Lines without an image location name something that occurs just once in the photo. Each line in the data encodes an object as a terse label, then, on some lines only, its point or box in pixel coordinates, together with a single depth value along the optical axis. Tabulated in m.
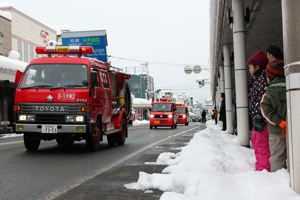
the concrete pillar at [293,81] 3.63
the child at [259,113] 5.47
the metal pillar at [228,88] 17.89
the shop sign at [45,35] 43.50
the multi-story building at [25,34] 37.66
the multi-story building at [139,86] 95.56
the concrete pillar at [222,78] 27.00
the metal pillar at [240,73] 11.03
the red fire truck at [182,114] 39.81
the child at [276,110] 4.82
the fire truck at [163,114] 29.11
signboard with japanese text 29.72
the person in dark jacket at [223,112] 20.00
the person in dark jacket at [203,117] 48.97
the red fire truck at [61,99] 8.99
